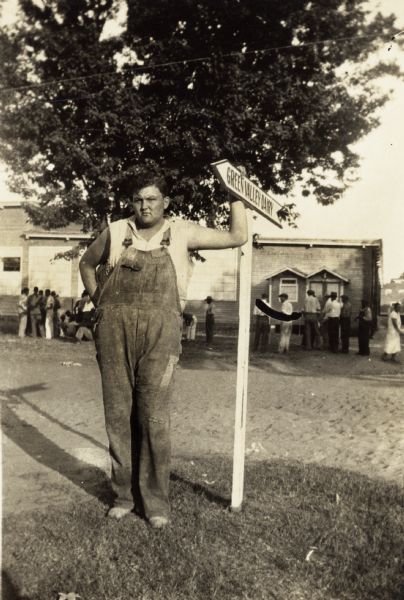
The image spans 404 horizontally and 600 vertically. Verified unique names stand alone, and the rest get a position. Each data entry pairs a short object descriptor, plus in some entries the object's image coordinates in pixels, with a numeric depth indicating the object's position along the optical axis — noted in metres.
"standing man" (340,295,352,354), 18.55
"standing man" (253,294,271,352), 18.25
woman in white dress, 16.05
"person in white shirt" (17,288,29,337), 20.11
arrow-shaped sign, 3.68
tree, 15.87
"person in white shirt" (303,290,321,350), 19.42
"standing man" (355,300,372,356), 17.86
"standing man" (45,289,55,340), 20.14
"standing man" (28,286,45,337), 20.12
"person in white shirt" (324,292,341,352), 18.45
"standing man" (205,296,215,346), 21.12
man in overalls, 3.67
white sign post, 3.89
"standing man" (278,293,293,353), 17.86
